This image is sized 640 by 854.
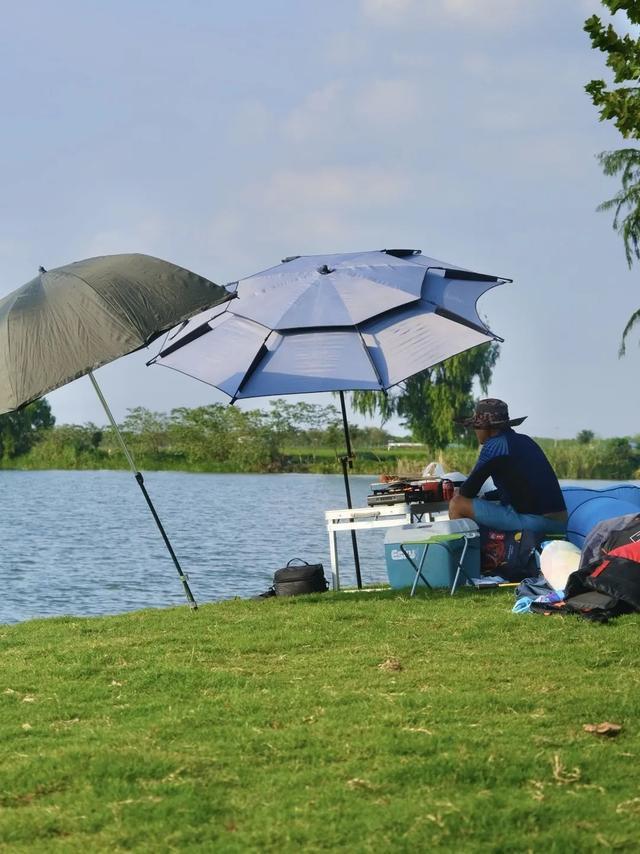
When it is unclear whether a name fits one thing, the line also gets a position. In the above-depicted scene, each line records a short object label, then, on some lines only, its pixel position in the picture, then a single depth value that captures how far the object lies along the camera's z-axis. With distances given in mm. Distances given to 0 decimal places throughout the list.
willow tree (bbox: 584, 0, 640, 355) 10648
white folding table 16281
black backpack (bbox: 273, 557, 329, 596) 16375
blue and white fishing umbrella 15828
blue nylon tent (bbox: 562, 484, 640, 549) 16812
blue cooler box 15398
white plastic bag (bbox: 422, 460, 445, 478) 18641
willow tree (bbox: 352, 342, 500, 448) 83062
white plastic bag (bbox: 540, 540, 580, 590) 13883
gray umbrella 12906
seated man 15531
